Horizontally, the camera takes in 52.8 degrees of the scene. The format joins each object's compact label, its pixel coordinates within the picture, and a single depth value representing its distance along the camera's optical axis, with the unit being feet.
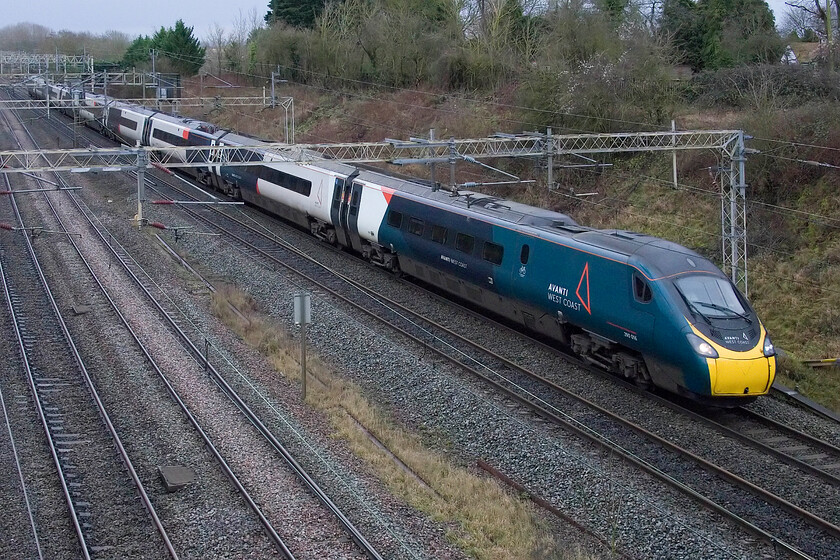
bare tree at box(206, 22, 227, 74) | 256.73
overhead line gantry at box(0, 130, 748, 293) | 70.90
